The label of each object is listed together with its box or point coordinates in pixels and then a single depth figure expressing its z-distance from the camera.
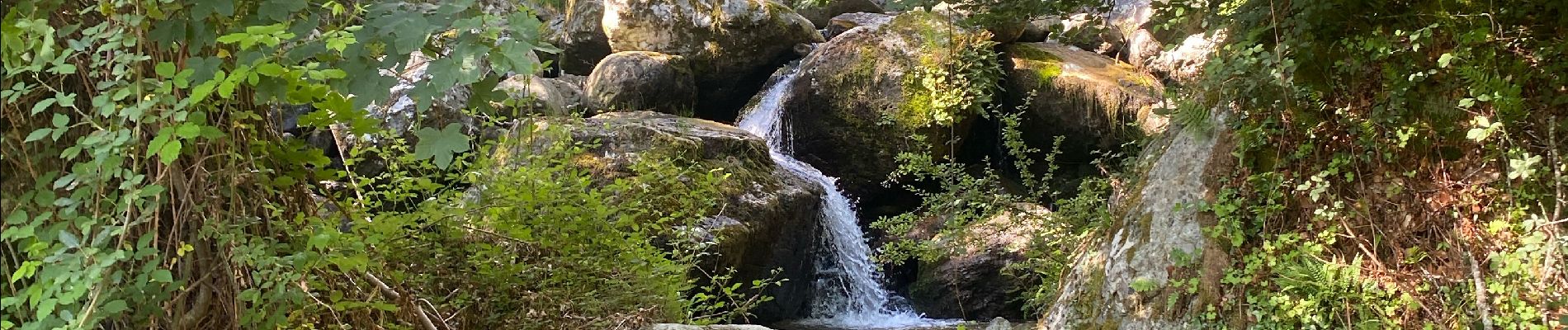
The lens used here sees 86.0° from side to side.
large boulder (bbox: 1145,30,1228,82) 9.70
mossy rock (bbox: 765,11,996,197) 9.09
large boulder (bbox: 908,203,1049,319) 7.84
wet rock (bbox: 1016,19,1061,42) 10.50
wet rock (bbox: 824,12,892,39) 12.73
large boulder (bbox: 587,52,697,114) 10.69
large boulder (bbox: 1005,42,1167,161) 8.99
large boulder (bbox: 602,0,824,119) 11.43
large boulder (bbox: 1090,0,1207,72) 10.98
